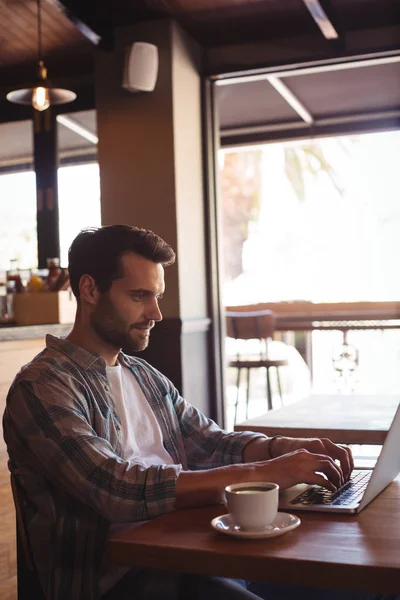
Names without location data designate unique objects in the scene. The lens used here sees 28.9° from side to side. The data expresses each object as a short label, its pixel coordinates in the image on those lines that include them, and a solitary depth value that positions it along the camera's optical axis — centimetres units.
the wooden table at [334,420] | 207
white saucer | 102
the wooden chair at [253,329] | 567
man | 125
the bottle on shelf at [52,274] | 373
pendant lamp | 380
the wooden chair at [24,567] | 133
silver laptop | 116
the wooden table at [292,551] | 91
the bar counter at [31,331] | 291
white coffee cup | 103
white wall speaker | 419
